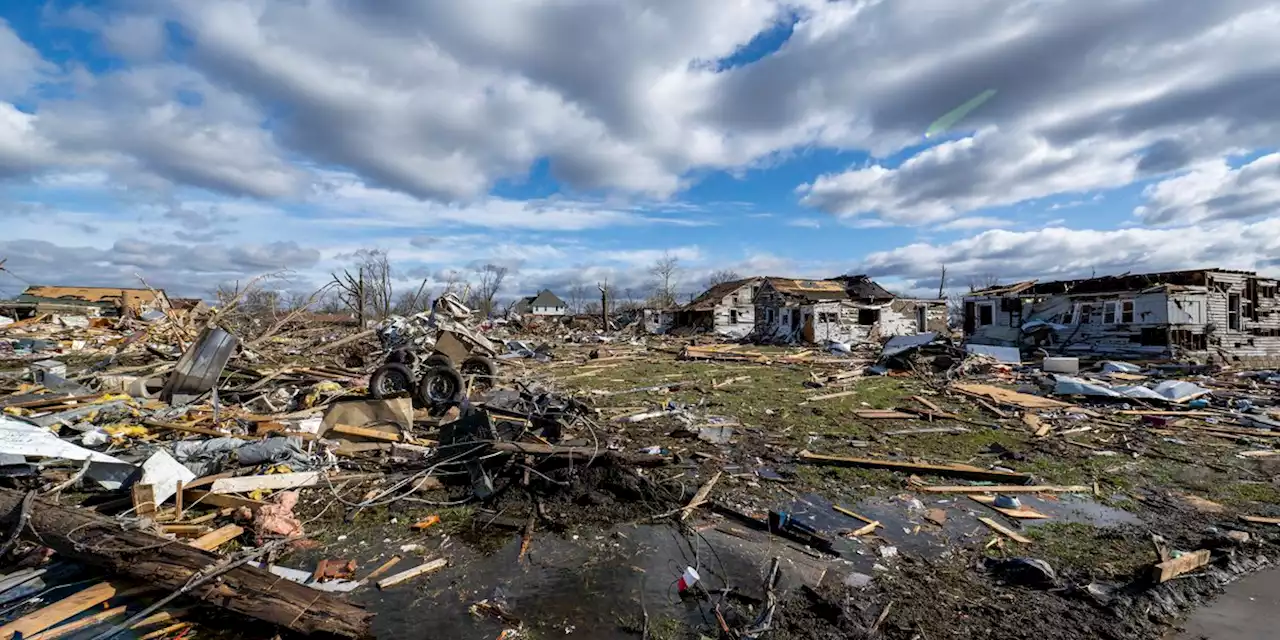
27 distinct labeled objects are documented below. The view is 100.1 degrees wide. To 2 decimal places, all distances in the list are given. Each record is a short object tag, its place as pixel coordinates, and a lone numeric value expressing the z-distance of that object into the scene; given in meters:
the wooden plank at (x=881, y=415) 11.32
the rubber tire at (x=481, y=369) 13.04
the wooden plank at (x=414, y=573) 4.44
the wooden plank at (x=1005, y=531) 5.39
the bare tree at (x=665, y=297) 62.79
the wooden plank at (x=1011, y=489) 6.82
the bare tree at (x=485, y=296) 58.00
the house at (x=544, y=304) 92.69
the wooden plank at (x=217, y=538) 4.75
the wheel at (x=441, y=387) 10.66
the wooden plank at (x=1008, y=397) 12.10
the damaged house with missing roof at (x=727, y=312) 40.69
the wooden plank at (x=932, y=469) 7.23
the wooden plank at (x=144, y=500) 5.16
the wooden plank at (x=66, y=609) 3.53
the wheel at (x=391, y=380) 10.80
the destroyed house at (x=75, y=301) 31.16
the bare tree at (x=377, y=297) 37.18
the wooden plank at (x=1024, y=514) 6.00
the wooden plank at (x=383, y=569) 4.57
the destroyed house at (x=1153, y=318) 20.12
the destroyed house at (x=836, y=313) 32.20
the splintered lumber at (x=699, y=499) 5.93
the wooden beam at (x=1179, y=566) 4.39
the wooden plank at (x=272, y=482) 5.81
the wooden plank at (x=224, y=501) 5.65
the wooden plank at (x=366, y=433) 8.04
